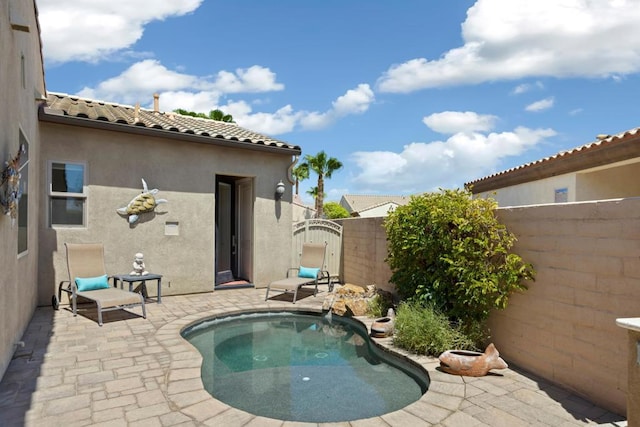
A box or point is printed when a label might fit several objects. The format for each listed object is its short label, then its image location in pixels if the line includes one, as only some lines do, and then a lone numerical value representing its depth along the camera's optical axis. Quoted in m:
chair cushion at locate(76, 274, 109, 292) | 8.02
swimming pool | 4.59
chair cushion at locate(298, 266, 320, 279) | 10.62
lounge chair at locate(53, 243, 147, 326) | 7.56
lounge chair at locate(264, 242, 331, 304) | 9.89
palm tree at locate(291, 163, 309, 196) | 37.00
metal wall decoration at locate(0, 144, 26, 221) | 4.52
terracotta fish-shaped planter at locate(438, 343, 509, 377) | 4.96
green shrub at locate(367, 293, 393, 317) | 8.29
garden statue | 9.33
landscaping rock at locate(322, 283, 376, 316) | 8.56
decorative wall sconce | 11.73
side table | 8.79
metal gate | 12.54
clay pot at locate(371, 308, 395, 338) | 6.82
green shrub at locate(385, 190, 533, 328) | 5.51
